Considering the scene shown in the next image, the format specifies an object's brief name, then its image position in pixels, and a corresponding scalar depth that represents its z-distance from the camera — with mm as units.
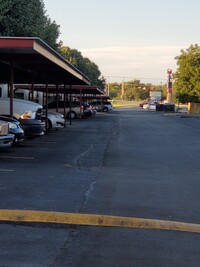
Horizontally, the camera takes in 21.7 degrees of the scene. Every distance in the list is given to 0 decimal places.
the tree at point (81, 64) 86219
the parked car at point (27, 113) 19766
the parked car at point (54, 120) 28819
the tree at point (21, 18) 26828
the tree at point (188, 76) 67875
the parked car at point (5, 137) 14562
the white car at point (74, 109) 44156
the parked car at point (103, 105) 80562
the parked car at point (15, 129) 16594
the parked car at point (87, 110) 52250
